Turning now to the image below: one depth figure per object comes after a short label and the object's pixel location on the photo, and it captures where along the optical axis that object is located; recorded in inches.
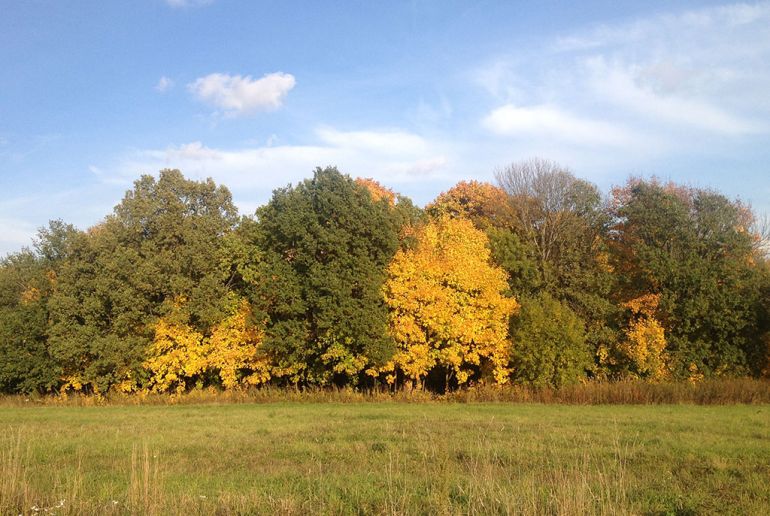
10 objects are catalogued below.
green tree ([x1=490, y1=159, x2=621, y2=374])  1483.8
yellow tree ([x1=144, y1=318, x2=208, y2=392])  1349.7
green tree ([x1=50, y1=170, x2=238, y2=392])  1336.1
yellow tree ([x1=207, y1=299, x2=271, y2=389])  1342.3
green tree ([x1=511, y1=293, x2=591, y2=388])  1250.0
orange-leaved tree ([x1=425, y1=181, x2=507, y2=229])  1780.3
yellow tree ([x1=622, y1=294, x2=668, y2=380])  1369.3
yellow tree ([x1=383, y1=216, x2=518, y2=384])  1264.8
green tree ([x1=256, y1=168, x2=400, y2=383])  1232.2
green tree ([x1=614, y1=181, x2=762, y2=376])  1380.4
